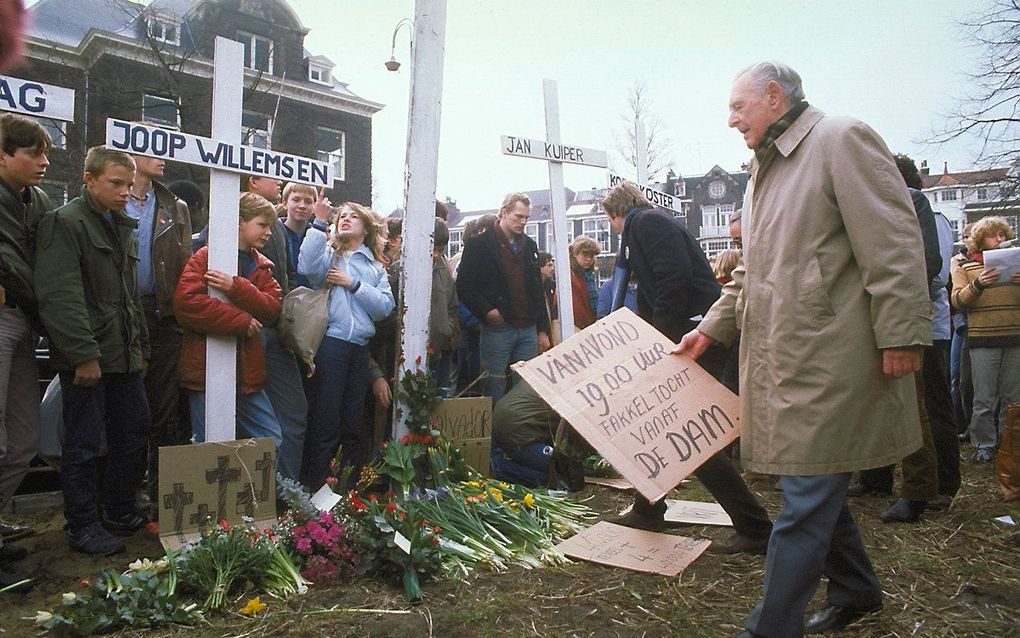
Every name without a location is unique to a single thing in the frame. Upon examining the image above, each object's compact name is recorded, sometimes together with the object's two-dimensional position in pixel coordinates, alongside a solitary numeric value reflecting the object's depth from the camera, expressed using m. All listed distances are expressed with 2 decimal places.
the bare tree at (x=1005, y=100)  21.20
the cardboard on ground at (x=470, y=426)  4.63
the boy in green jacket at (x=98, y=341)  3.41
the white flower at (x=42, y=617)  2.57
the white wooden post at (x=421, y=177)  4.71
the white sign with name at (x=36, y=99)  3.40
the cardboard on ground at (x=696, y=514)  4.06
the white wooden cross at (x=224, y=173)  3.80
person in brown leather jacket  4.34
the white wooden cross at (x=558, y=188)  6.14
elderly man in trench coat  2.20
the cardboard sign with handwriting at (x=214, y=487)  3.37
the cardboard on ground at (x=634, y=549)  3.34
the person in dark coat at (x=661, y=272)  3.95
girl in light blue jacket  4.38
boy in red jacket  3.84
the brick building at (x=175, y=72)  17.28
